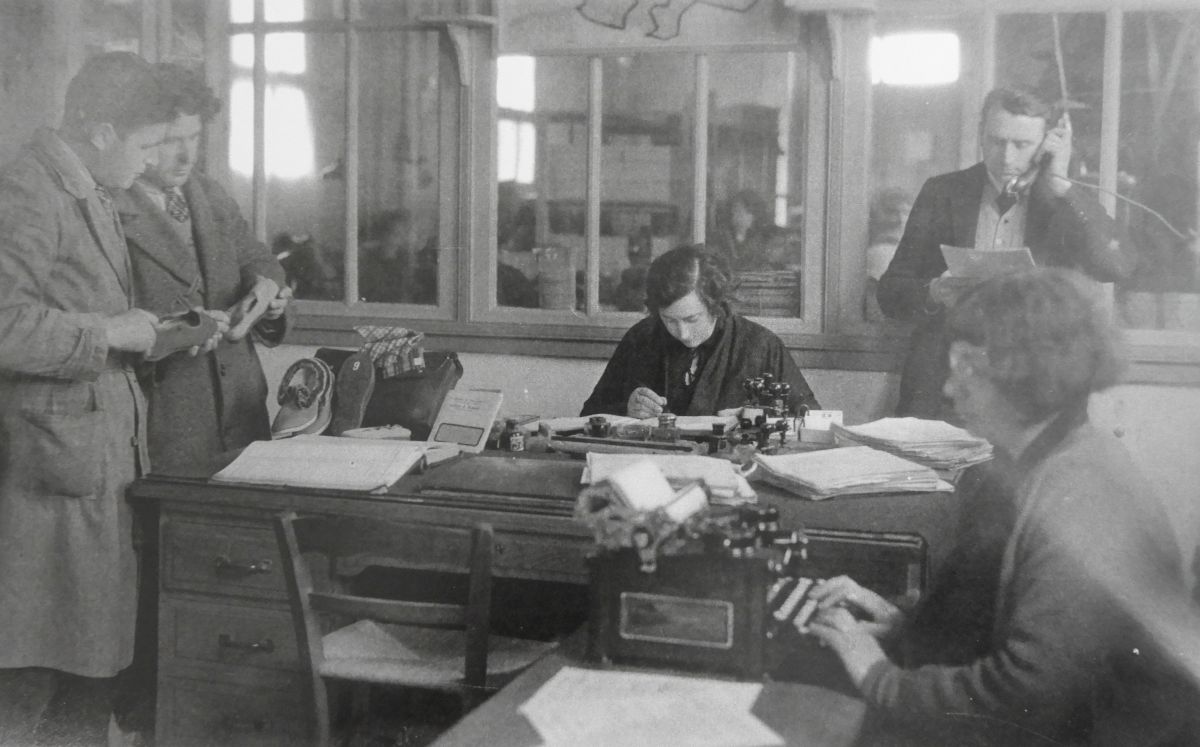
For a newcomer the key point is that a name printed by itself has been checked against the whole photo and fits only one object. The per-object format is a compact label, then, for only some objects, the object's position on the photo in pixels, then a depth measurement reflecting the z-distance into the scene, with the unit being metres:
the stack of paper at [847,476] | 1.87
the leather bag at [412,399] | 2.46
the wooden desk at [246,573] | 1.95
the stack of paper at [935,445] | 2.09
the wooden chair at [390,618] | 1.76
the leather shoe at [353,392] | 2.46
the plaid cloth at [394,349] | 2.52
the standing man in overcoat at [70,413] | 2.01
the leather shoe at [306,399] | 2.46
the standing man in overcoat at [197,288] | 2.29
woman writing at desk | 2.82
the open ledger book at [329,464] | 2.01
